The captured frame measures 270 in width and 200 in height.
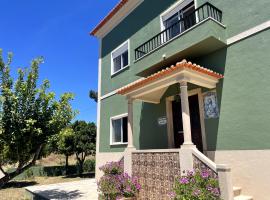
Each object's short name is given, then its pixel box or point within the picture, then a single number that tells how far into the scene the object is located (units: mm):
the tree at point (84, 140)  22406
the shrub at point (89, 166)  25391
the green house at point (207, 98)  6863
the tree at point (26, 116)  9117
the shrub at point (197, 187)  5570
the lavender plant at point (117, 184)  8109
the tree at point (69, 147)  22709
